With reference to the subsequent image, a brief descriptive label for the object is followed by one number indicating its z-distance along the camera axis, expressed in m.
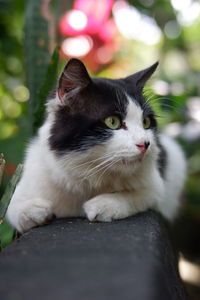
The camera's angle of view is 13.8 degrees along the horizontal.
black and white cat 0.88
